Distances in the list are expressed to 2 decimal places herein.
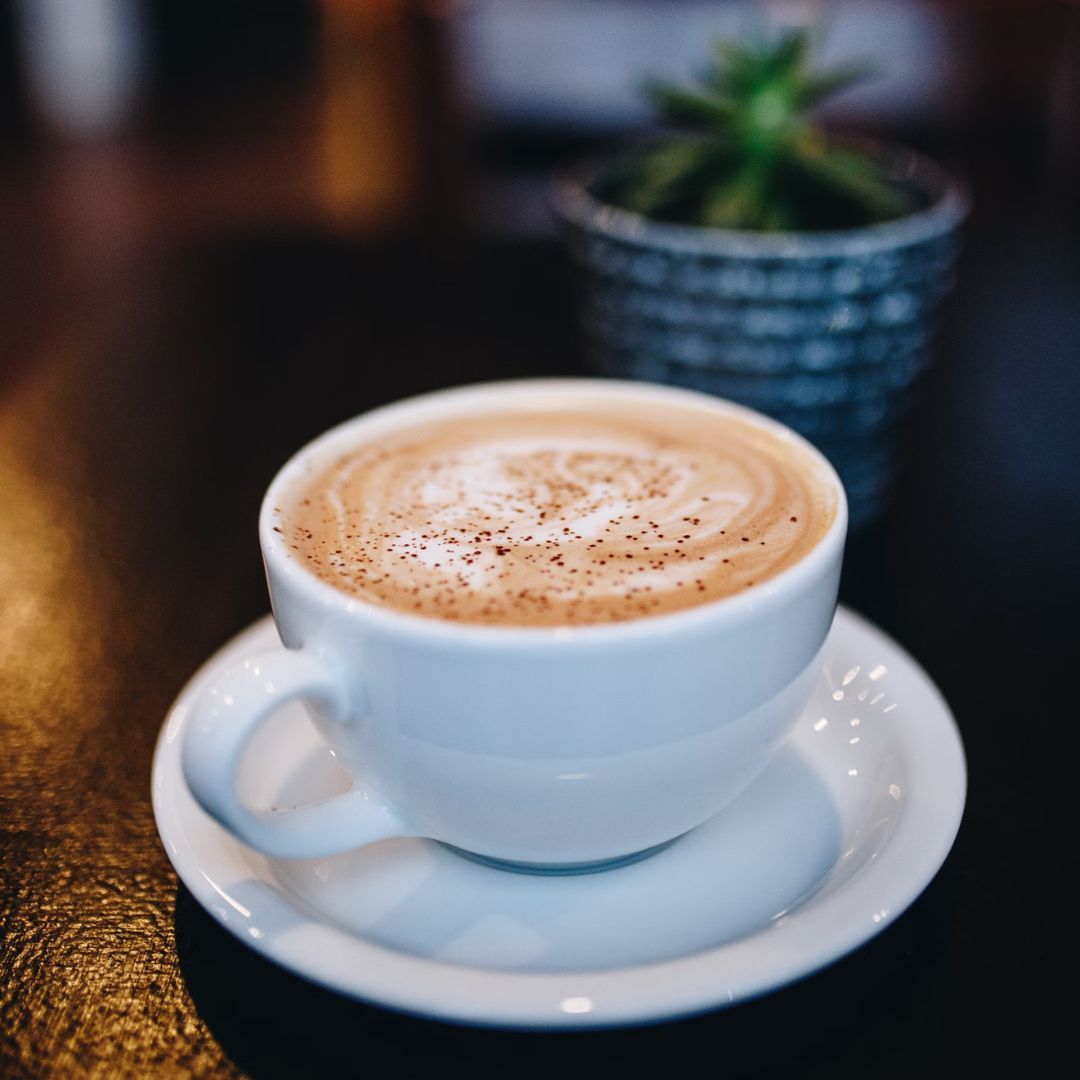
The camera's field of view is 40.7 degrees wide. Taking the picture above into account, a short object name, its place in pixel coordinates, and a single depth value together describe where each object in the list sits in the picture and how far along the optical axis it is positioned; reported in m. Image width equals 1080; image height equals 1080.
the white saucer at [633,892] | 0.21
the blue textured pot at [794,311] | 0.35
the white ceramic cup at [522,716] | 0.22
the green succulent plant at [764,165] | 0.37
